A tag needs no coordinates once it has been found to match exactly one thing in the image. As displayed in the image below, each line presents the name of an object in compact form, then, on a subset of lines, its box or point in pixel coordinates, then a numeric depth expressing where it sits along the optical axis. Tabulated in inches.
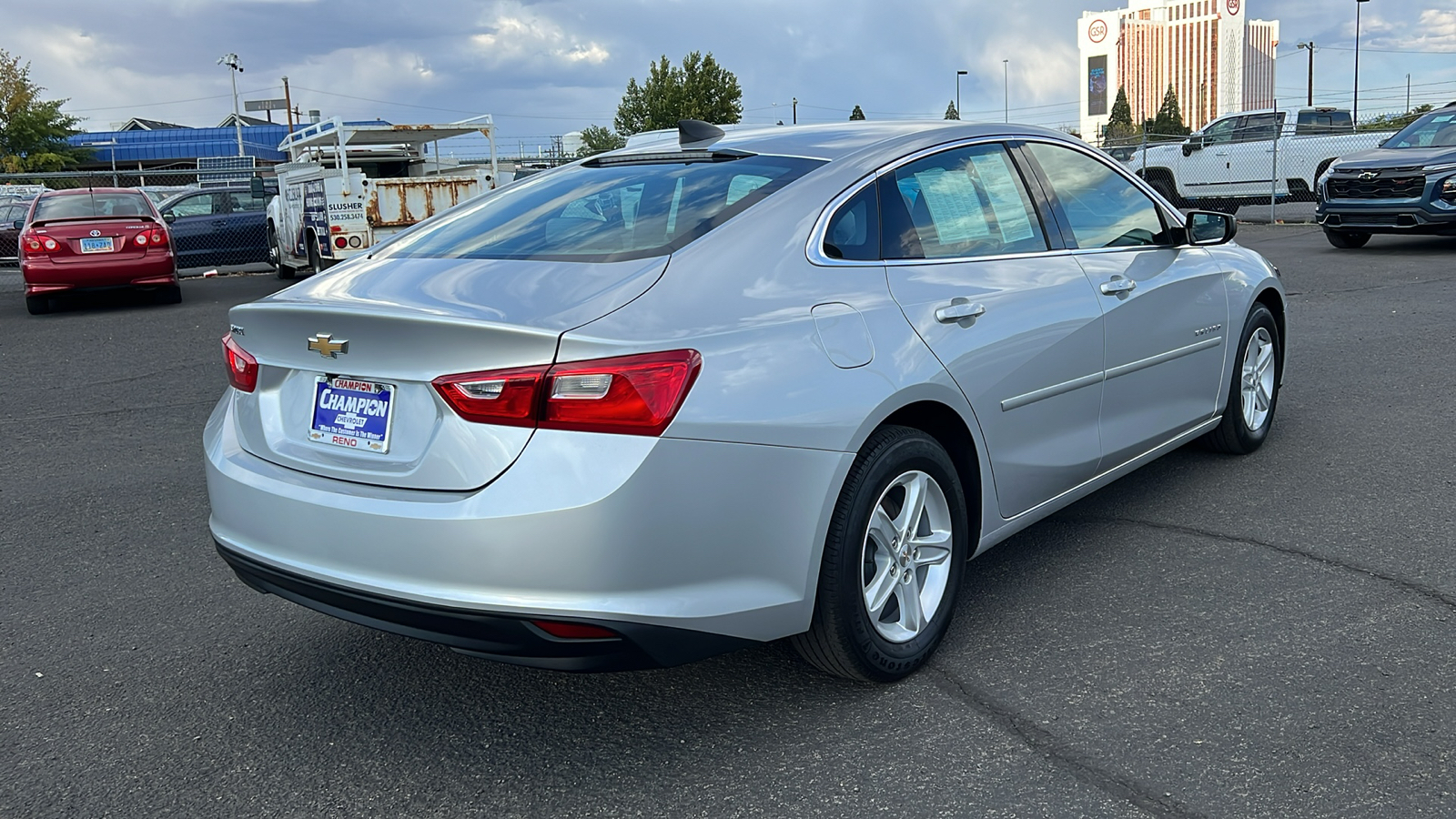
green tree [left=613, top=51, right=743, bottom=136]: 2471.7
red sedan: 518.9
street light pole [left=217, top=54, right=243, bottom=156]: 2645.2
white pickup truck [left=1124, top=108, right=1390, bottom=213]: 813.2
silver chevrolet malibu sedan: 103.6
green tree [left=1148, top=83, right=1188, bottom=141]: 3491.1
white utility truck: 561.6
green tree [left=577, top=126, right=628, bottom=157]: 2984.3
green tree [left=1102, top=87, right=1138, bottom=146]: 3413.6
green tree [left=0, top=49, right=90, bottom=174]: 1946.4
